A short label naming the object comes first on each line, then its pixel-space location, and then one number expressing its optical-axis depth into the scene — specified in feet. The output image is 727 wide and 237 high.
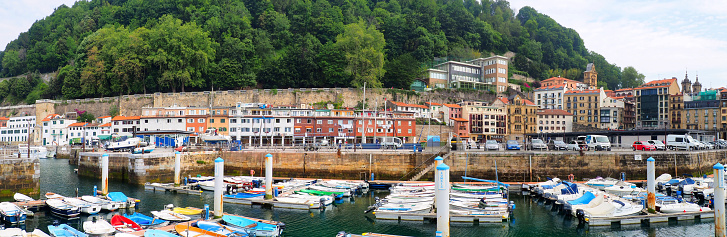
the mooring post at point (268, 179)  88.78
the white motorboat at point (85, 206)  79.00
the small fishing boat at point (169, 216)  70.08
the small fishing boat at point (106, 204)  81.66
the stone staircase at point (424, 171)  112.78
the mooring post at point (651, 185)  77.97
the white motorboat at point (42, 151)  206.46
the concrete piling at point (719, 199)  59.93
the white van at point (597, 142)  126.11
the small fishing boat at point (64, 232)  60.58
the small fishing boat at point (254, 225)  65.57
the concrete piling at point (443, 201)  54.34
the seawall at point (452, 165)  113.80
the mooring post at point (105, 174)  91.45
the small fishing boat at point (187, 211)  74.69
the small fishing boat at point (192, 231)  60.64
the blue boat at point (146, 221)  67.26
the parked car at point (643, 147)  126.14
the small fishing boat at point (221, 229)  62.23
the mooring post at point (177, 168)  106.93
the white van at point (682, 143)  128.57
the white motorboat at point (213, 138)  161.38
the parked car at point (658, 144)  128.67
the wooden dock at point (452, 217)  76.13
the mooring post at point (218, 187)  70.44
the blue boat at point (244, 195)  93.24
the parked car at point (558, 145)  123.96
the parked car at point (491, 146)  119.55
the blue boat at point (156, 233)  59.11
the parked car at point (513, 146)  121.19
